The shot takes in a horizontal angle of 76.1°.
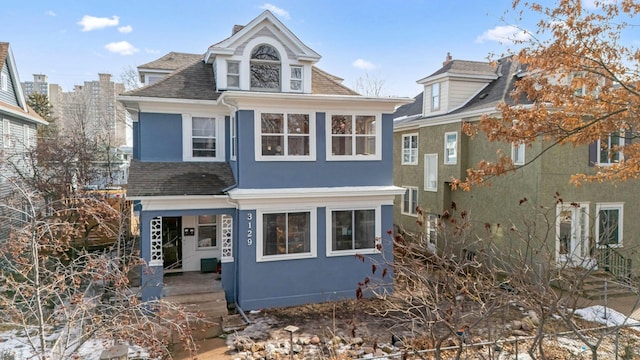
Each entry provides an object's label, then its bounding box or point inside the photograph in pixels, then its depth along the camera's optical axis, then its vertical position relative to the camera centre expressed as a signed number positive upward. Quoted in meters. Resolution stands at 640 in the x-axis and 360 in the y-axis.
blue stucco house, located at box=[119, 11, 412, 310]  11.80 -0.06
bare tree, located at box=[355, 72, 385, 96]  35.66 +7.49
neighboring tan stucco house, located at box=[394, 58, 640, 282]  14.34 +0.02
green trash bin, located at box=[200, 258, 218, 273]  14.06 -3.39
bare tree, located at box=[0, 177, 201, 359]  5.07 -1.59
